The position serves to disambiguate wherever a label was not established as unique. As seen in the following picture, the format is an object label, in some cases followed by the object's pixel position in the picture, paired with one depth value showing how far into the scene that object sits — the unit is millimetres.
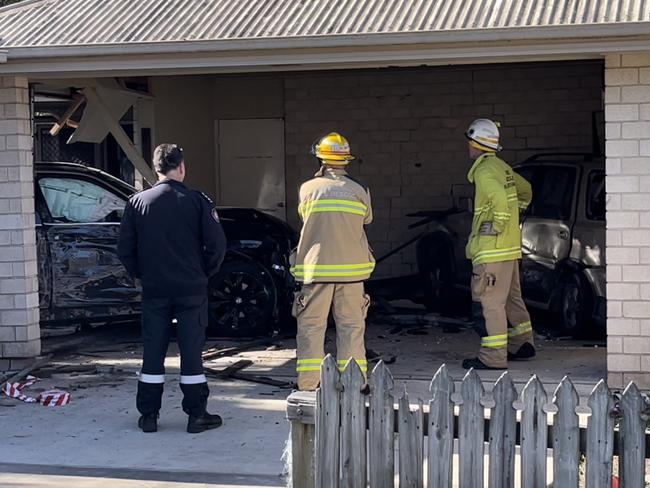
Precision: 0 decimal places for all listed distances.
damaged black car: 18360
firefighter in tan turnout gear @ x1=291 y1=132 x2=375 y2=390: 13336
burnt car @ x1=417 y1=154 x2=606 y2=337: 17513
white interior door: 25813
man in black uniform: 12509
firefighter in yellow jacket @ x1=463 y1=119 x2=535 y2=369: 15154
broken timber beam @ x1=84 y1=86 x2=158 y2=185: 18959
